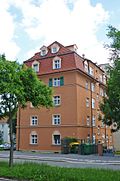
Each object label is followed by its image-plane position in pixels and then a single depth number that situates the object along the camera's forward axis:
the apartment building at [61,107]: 22.61
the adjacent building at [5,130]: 44.66
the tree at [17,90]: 8.45
